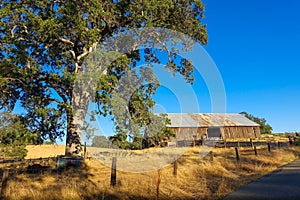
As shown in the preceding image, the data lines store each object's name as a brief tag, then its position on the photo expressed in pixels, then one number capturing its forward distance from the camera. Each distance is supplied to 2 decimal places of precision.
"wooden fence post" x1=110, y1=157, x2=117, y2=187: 7.52
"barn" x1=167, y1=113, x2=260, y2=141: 39.16
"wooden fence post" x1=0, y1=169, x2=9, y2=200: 6.15
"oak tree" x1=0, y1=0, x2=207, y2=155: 11.26
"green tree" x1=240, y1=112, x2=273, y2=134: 72.44
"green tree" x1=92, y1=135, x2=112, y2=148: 13.43
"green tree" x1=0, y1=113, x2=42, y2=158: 11.88
